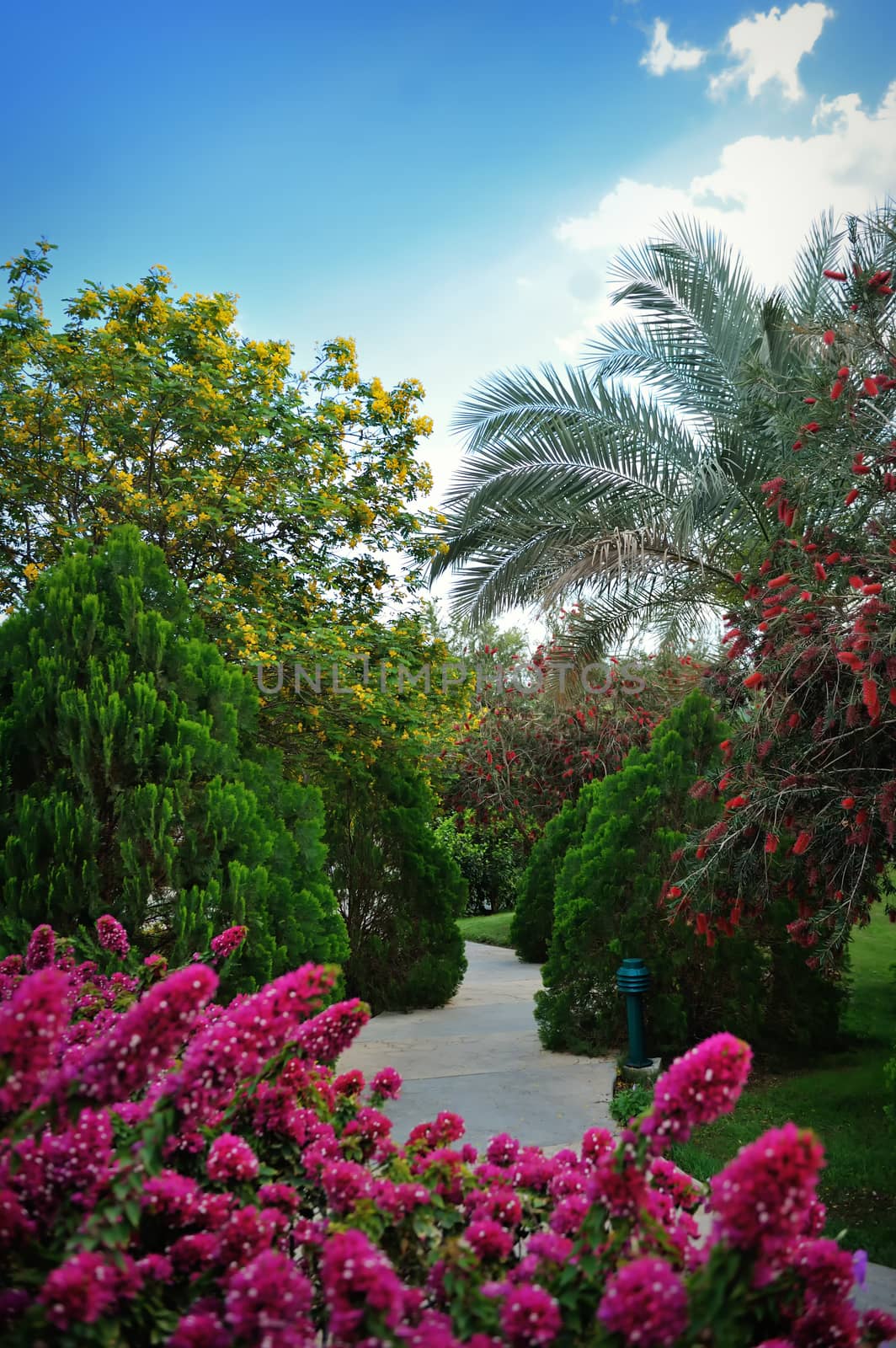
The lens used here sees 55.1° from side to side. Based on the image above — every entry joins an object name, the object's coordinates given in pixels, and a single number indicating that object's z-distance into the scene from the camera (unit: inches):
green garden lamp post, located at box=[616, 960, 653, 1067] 211.2
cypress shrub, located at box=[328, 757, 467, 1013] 297.0
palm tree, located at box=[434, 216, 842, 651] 281.4
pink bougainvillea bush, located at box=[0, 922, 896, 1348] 42.9
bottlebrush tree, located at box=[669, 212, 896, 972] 135.3
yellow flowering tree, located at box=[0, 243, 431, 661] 275.7
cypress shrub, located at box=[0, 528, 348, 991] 140.3
